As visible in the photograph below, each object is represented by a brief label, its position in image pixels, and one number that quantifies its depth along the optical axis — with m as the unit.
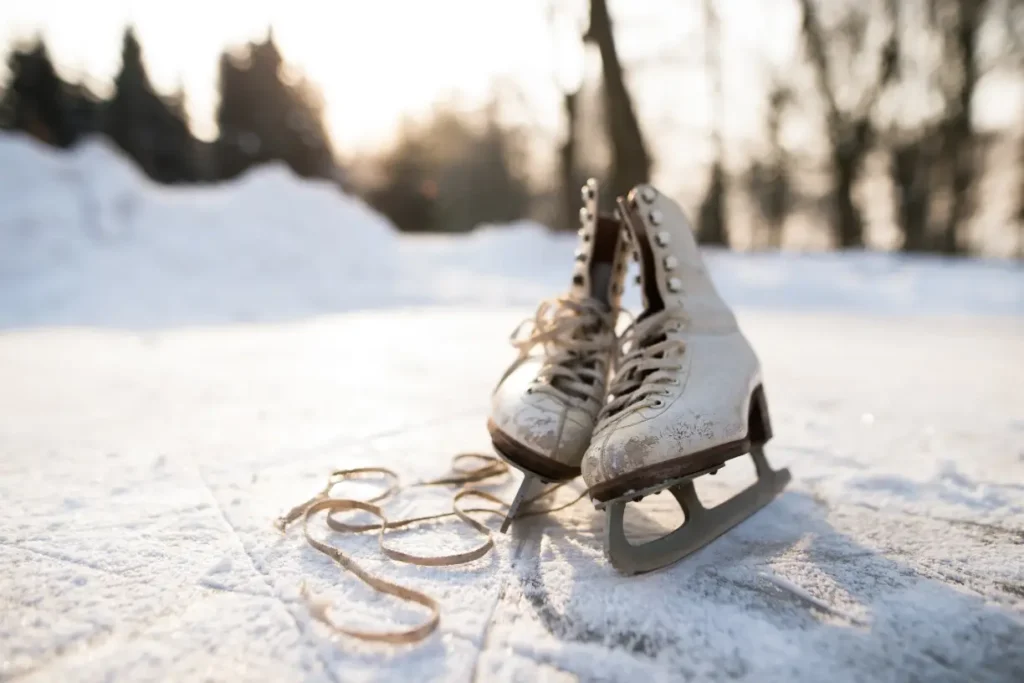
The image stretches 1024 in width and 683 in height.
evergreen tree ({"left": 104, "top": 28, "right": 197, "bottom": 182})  18.02
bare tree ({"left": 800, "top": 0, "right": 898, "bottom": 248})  13.83
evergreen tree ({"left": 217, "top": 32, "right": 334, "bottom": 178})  16.69
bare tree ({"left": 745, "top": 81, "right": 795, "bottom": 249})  15.91
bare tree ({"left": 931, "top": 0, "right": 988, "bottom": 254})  12.03
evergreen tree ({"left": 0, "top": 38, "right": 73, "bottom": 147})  17.27
